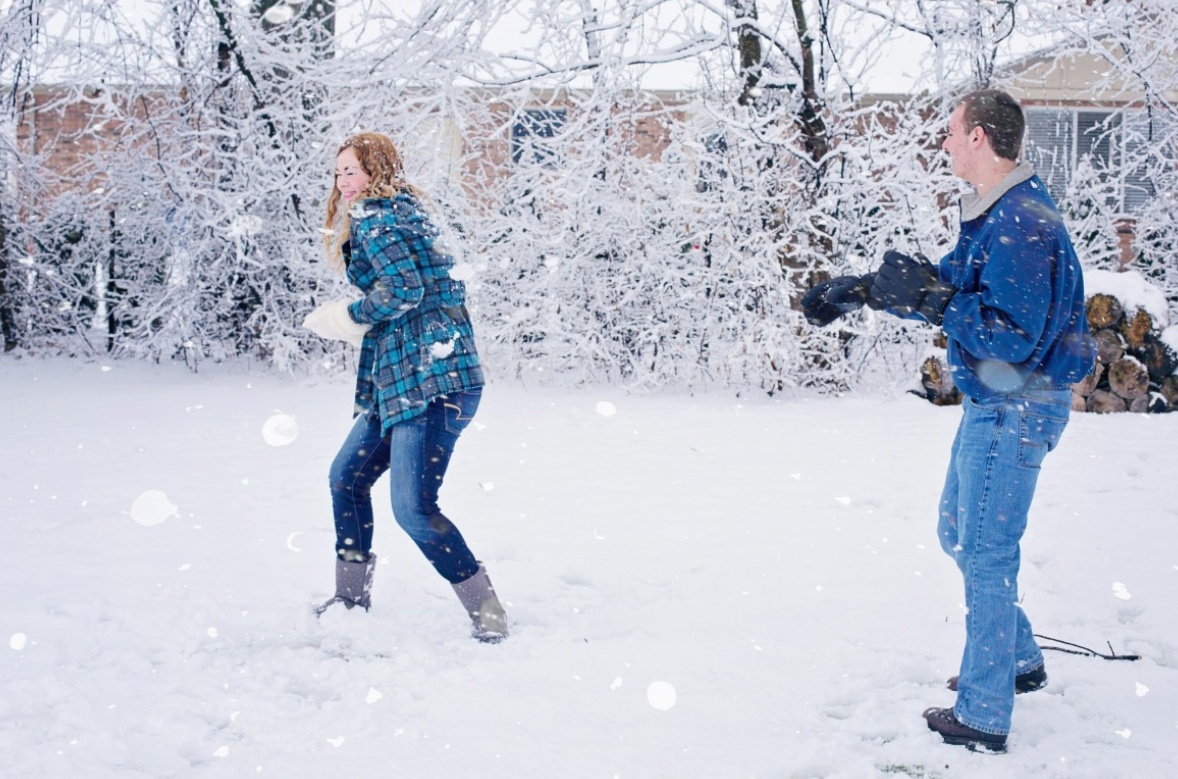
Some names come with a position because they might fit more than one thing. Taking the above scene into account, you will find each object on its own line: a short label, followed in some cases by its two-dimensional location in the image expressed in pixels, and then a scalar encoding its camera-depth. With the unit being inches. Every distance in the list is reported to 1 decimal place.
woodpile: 326.0
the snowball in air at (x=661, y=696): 123.1
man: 101.5
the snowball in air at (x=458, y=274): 143.6
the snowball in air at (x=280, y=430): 293.3
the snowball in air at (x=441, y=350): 138.0
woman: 136.8
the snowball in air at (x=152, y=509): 204.8
